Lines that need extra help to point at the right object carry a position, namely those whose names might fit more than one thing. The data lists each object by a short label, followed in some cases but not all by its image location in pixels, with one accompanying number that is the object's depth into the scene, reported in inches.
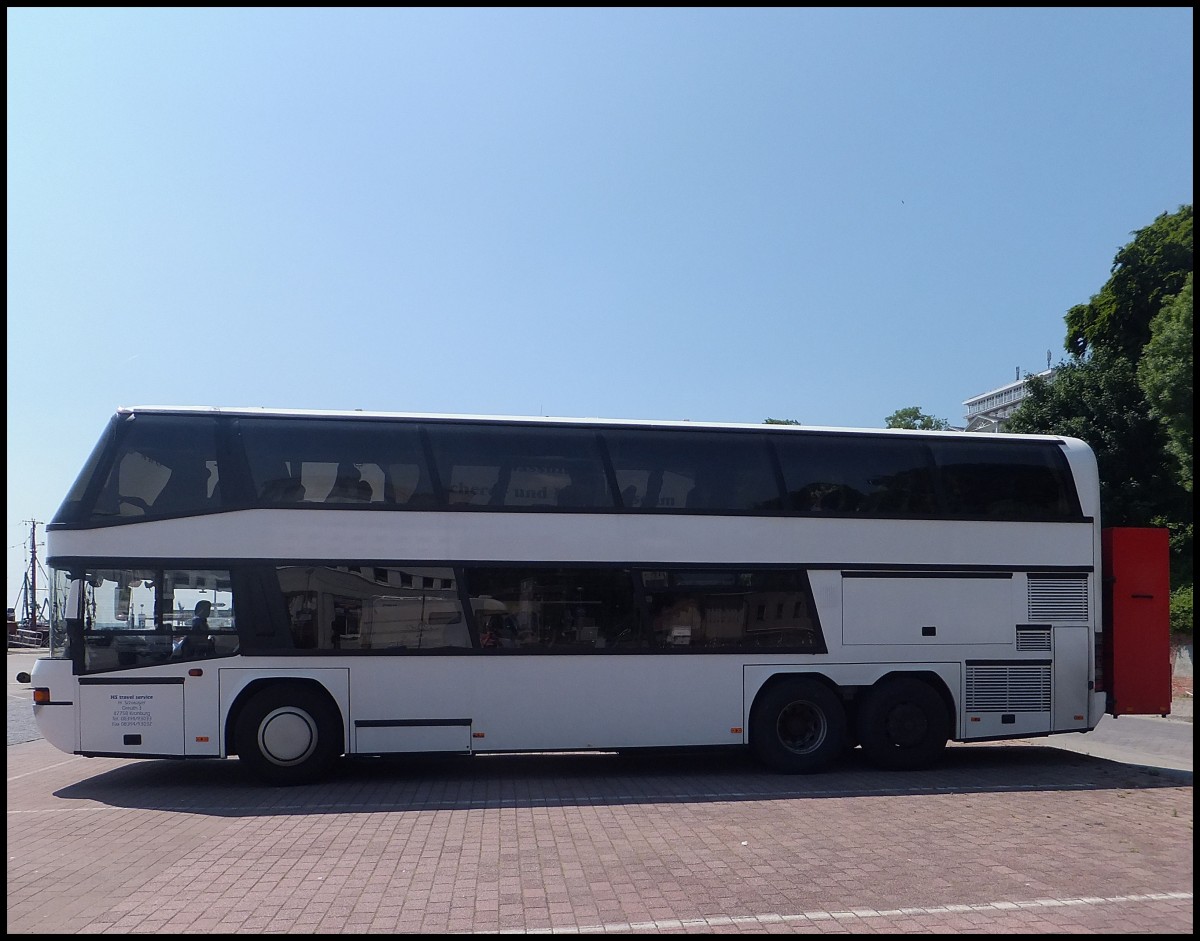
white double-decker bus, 433.7
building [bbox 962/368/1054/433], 2648.1
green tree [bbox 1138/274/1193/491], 670.5
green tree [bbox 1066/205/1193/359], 1256.8
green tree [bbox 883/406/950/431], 2519.7
